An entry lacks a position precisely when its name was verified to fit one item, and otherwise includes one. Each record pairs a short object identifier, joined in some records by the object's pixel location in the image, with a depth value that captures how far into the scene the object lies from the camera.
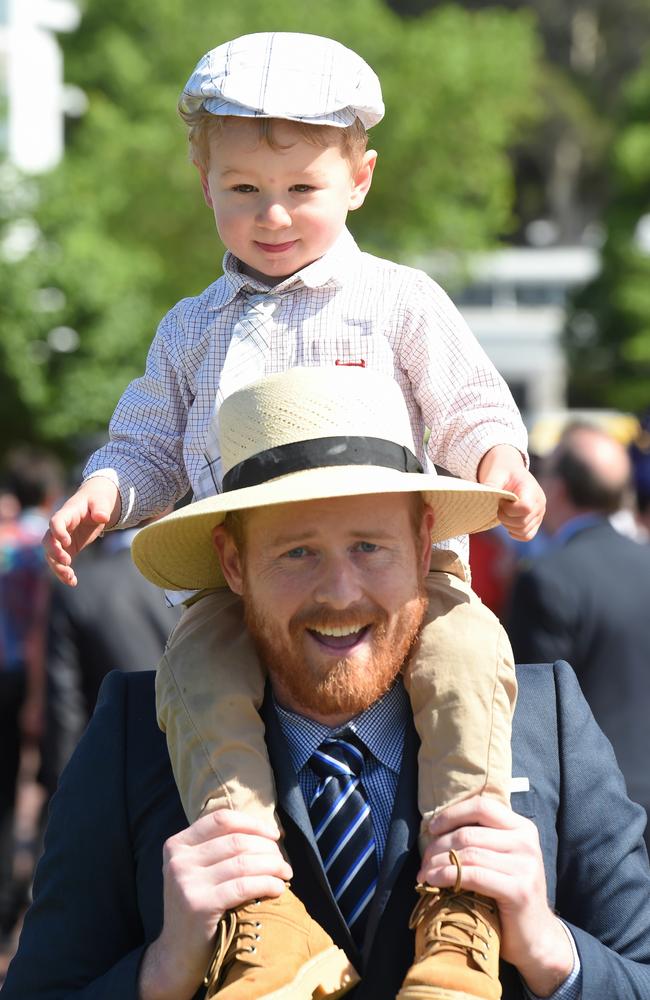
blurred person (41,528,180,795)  6.89
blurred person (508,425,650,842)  5.58
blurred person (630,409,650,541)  7.27
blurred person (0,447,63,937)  8.41
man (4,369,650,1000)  2.64
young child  2.81
